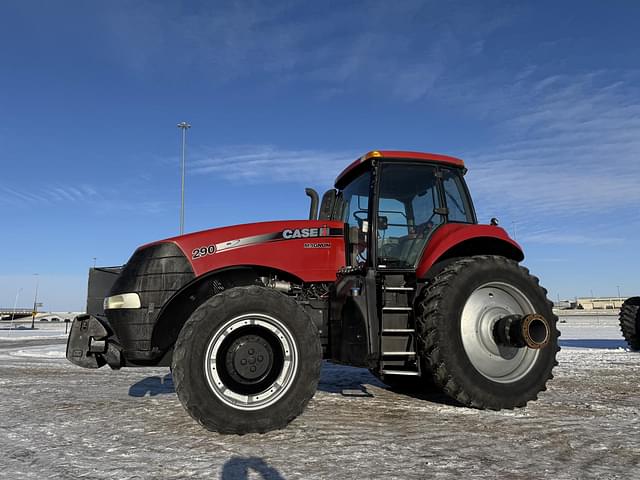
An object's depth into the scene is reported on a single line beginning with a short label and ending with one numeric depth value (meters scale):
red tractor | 3.57
